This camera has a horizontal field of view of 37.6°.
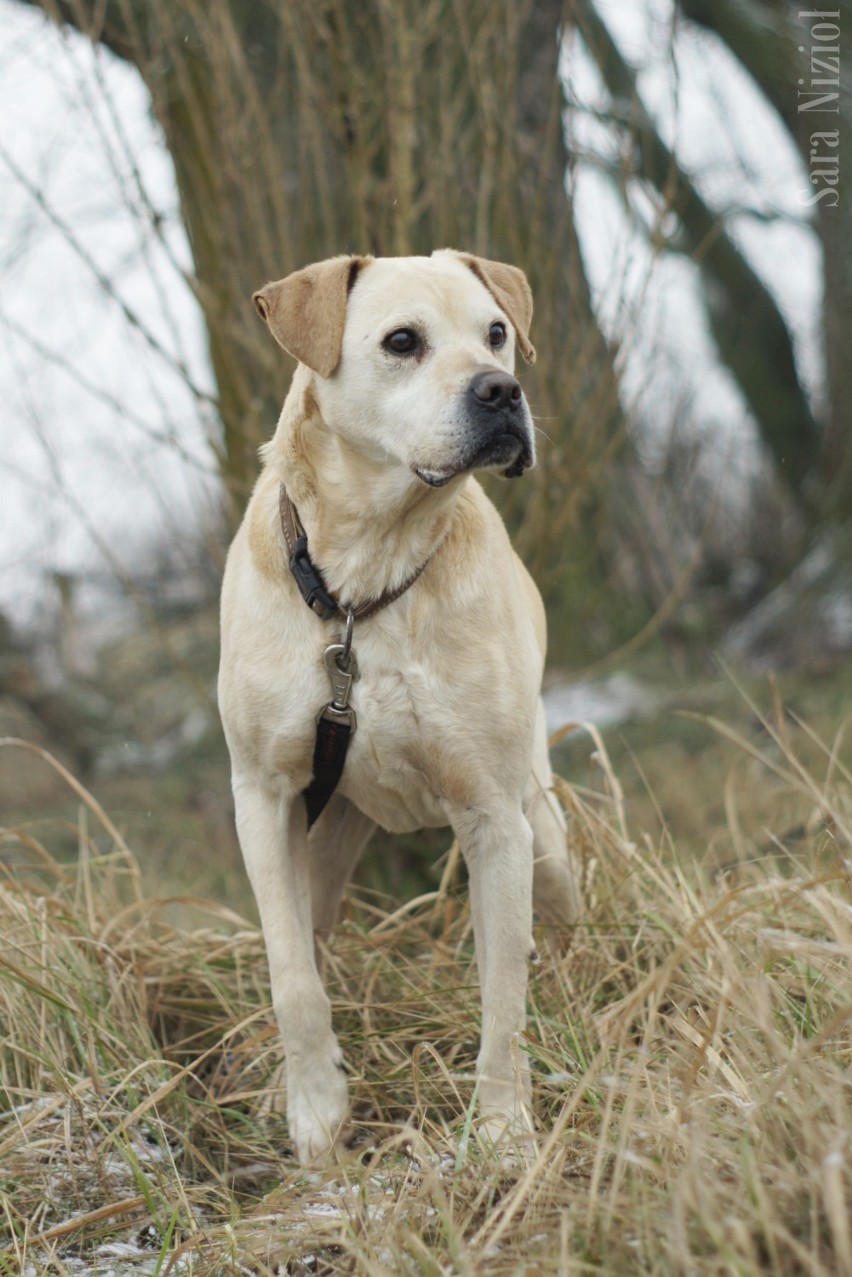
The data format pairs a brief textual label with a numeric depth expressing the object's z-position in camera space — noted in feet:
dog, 9.38
